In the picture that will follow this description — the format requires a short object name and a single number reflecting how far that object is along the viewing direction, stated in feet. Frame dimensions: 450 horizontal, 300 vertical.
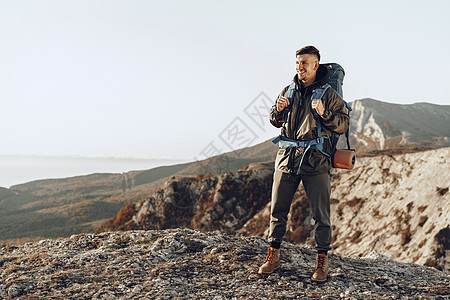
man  18.15
